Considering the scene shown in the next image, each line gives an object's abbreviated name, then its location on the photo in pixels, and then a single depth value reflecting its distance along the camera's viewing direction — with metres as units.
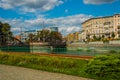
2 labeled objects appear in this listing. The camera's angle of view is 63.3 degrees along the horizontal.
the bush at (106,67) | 5.62
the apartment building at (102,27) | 59.97
